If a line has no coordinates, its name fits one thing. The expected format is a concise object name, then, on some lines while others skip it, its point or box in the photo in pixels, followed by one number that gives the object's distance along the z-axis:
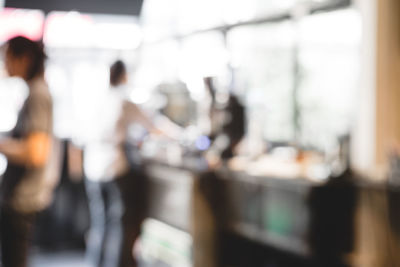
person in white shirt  4.57
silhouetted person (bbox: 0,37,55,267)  2.84
